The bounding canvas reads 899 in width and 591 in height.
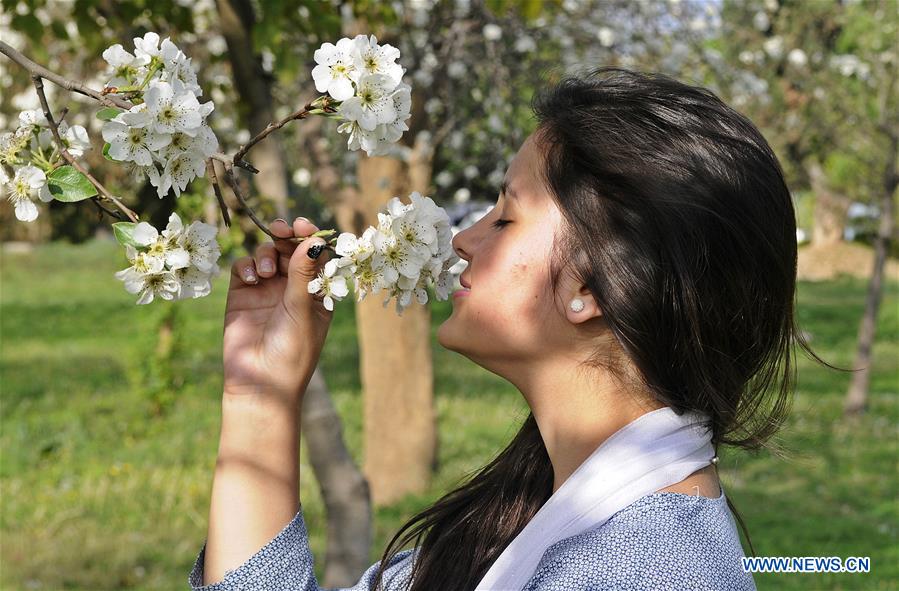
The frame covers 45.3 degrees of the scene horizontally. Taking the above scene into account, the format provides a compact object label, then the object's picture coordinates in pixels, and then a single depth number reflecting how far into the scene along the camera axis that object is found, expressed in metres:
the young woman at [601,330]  1.36
